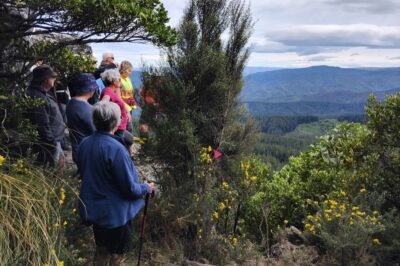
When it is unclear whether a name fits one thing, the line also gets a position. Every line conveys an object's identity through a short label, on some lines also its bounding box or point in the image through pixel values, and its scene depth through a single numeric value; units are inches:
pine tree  288.2
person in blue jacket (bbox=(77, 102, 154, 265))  155.8
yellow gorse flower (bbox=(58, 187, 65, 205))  162.7
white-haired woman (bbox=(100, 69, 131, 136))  247.4
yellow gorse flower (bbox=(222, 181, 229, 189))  301.8
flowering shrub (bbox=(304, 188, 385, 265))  235.5
